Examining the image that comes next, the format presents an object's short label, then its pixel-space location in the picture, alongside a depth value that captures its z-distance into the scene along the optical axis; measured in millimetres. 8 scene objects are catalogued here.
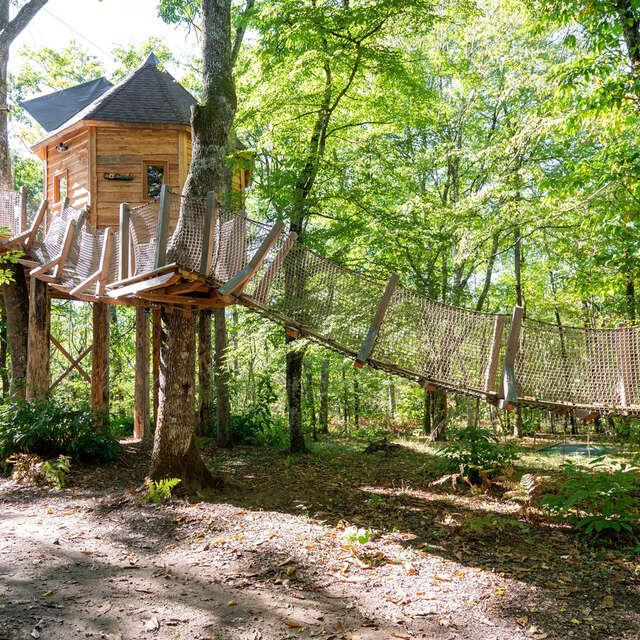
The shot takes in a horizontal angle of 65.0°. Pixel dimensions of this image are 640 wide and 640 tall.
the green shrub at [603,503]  4973
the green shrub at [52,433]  7191
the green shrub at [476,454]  7273
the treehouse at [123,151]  9758
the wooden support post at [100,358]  10031
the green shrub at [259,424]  10570
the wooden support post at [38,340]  8570
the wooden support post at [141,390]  10133
